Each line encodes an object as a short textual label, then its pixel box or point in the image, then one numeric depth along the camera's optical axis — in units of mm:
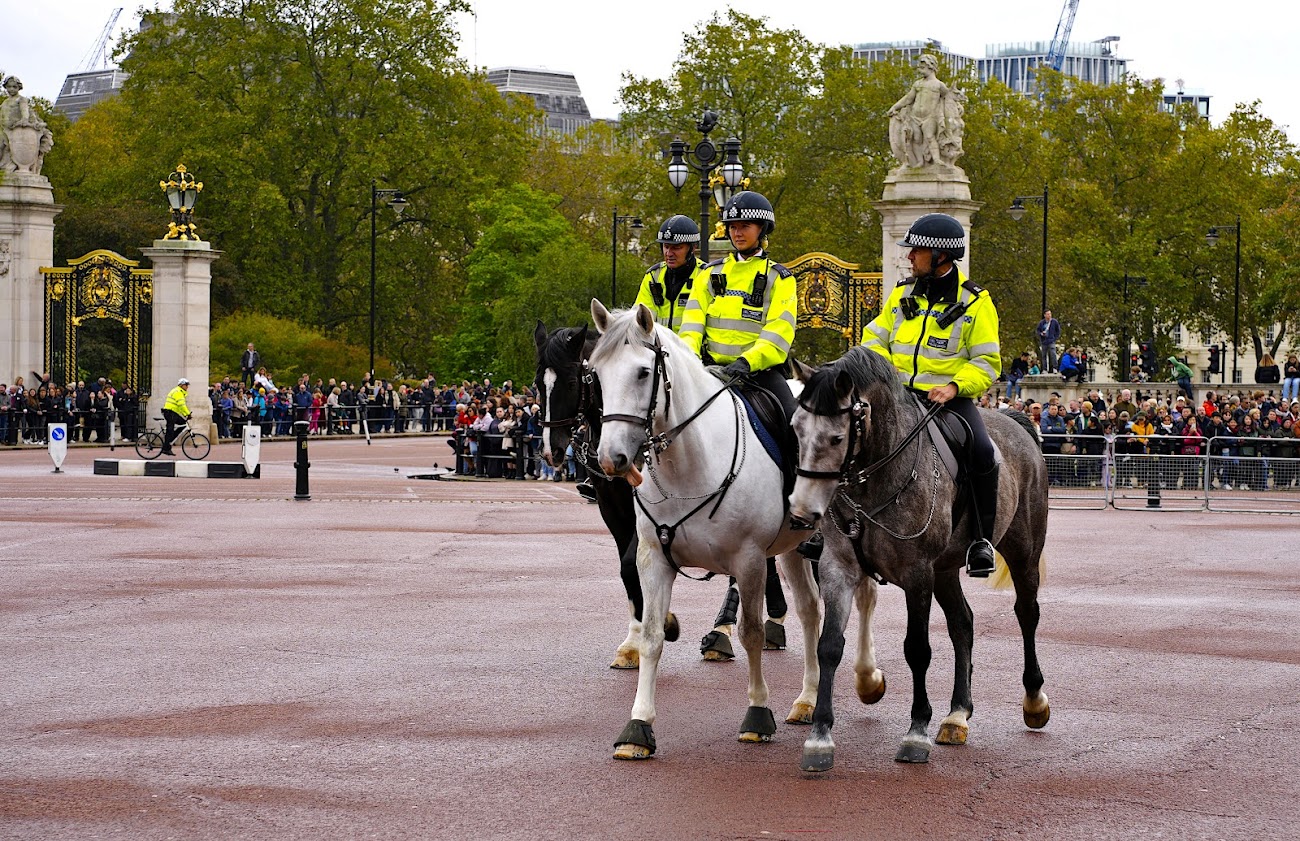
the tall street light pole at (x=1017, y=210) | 53125
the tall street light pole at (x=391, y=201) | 53219
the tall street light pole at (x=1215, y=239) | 54381
